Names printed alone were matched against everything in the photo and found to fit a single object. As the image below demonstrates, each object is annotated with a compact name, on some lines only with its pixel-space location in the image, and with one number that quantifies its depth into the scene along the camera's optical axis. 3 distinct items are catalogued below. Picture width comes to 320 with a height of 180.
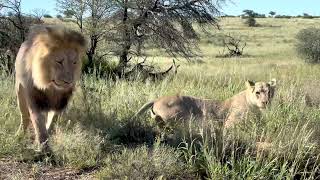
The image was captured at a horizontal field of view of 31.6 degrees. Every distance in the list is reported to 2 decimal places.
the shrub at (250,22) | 99.03
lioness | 8.40
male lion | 6.34
